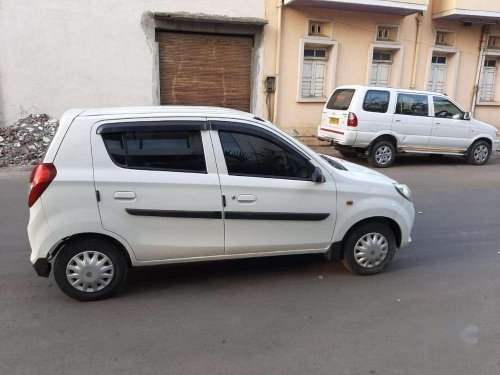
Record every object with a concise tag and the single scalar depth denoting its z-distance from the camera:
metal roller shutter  12.52
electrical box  13.38
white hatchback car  3.58
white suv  10.34
